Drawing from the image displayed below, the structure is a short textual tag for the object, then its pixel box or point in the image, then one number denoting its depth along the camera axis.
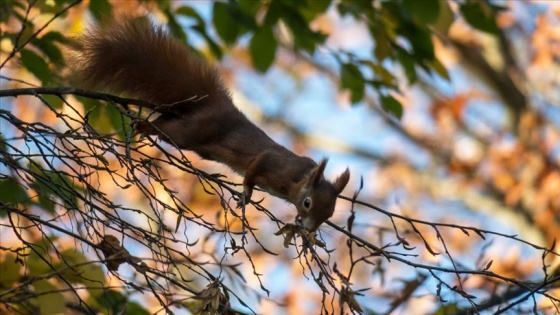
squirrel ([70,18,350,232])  6.13
